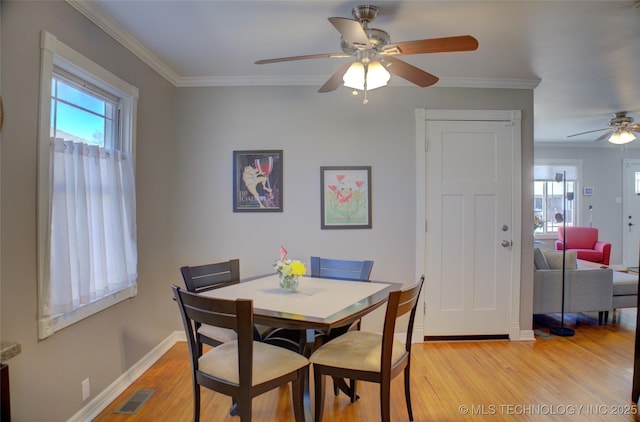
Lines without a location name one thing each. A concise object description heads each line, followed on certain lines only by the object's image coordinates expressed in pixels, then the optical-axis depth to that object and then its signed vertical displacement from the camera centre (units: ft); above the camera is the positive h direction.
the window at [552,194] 22.47 +1.22
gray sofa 11.89 -2.54
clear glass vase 6.84 -1.38
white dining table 5.31 -1.59
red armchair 20.16 -1.75
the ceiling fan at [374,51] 5.60 +2.77
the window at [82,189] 5.72 +0.39
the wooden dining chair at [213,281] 7.07 -1.58
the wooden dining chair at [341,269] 8.38 -1.44
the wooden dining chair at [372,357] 5.57 -2.46
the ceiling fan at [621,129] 14.44 +3.47
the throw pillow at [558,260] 12.41 -1.66
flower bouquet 6.74 -1.17
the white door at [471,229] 10.88 -0.51
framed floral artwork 10.75 +0.45
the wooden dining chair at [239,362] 4.99 -2.43
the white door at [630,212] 23.00 +0.09
